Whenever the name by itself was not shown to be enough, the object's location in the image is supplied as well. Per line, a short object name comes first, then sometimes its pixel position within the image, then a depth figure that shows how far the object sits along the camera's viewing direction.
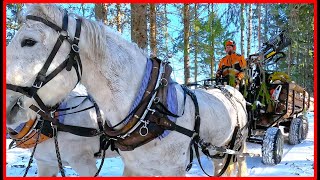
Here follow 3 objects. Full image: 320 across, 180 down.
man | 4.59
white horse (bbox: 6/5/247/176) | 1.90
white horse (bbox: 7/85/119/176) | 3.19
